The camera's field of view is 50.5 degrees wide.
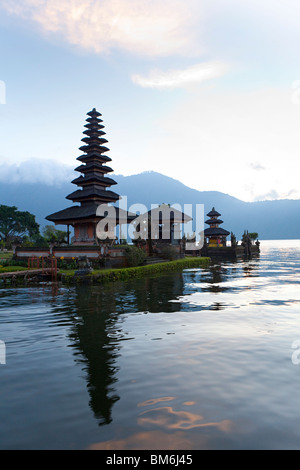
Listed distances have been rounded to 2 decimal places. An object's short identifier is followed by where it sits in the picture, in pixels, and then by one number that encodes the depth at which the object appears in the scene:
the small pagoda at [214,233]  73.44
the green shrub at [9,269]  26.27
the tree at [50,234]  37.41
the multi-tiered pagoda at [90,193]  38.88
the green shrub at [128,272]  25.00
